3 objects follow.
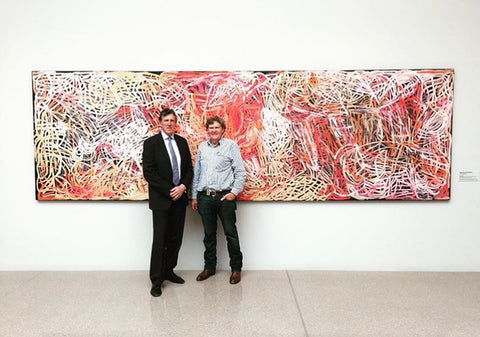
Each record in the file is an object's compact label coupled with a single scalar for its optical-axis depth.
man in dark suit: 2.97
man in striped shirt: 3.18
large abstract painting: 3.37
